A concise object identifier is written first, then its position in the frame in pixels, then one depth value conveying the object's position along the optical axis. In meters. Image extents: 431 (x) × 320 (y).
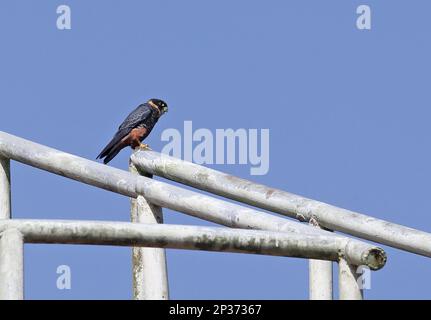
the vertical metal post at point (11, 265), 9.95
